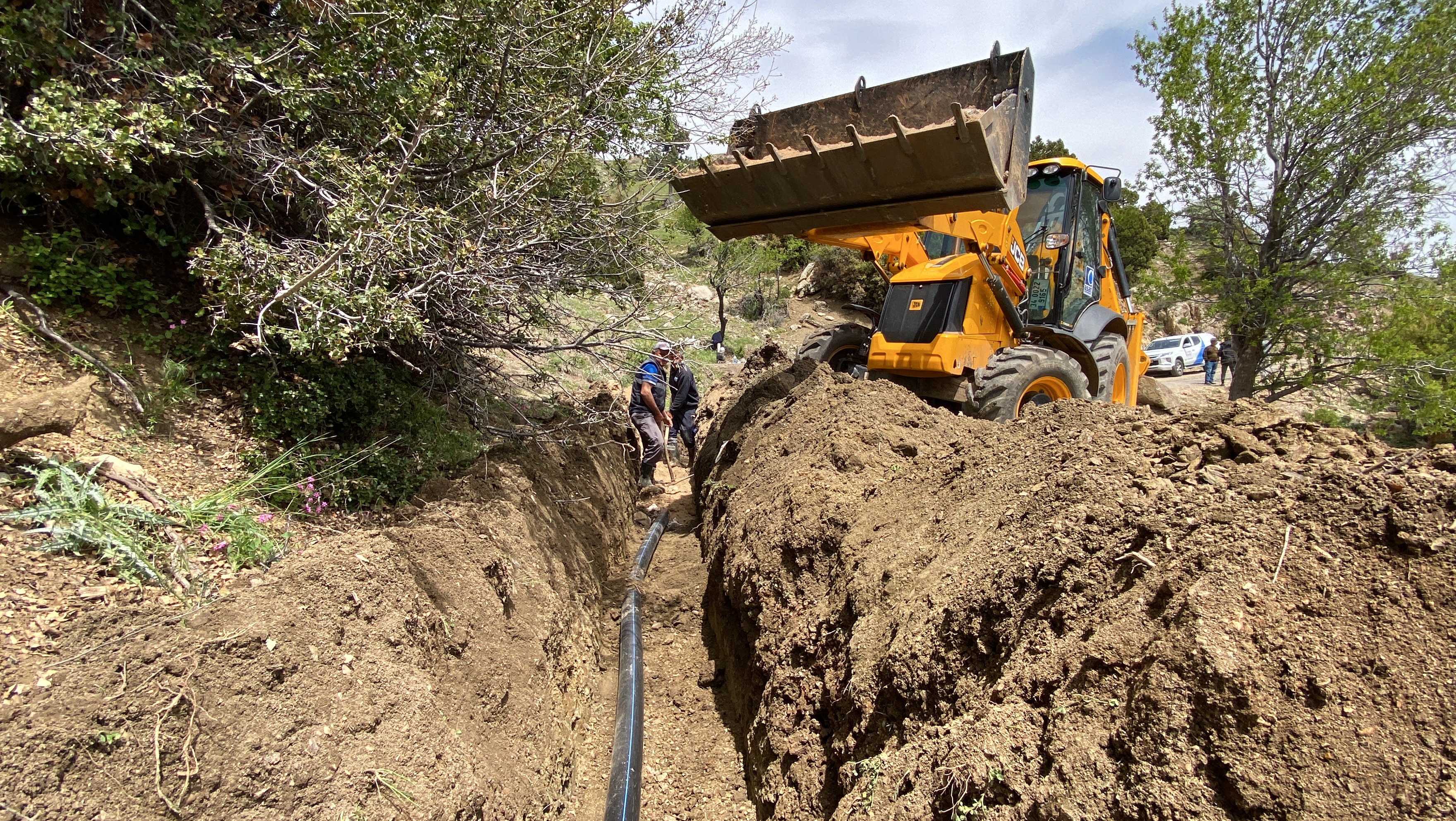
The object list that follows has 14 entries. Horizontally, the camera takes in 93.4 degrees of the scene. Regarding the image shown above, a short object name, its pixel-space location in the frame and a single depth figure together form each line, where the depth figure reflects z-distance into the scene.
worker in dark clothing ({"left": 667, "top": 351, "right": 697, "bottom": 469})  9.28
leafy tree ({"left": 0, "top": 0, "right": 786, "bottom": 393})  3.50
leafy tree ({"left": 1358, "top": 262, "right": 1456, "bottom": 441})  9.11
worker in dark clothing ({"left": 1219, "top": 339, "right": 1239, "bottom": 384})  16.80
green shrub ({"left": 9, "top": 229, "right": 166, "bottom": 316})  3.64
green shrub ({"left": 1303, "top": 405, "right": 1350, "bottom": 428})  9.90
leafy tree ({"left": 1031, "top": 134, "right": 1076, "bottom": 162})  32.09
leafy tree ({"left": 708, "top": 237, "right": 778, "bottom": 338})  19.59
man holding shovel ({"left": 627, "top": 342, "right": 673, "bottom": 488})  8.74
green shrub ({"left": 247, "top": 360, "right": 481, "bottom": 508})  3.98
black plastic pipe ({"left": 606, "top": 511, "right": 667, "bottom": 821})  3.56
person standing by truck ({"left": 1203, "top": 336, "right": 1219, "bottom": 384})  20.95
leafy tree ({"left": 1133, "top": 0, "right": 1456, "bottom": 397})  9.47
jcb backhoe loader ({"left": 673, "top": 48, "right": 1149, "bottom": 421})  4.91
